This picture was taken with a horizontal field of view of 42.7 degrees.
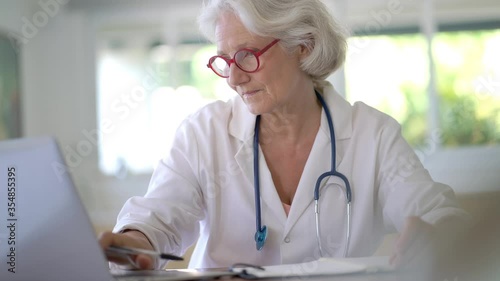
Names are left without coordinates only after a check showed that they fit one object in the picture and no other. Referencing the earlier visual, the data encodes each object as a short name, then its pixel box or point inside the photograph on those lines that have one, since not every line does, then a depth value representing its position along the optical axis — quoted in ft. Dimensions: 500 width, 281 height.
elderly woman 5.12
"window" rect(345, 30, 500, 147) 13.98
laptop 2.97
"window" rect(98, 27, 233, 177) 14.49
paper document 3.47
